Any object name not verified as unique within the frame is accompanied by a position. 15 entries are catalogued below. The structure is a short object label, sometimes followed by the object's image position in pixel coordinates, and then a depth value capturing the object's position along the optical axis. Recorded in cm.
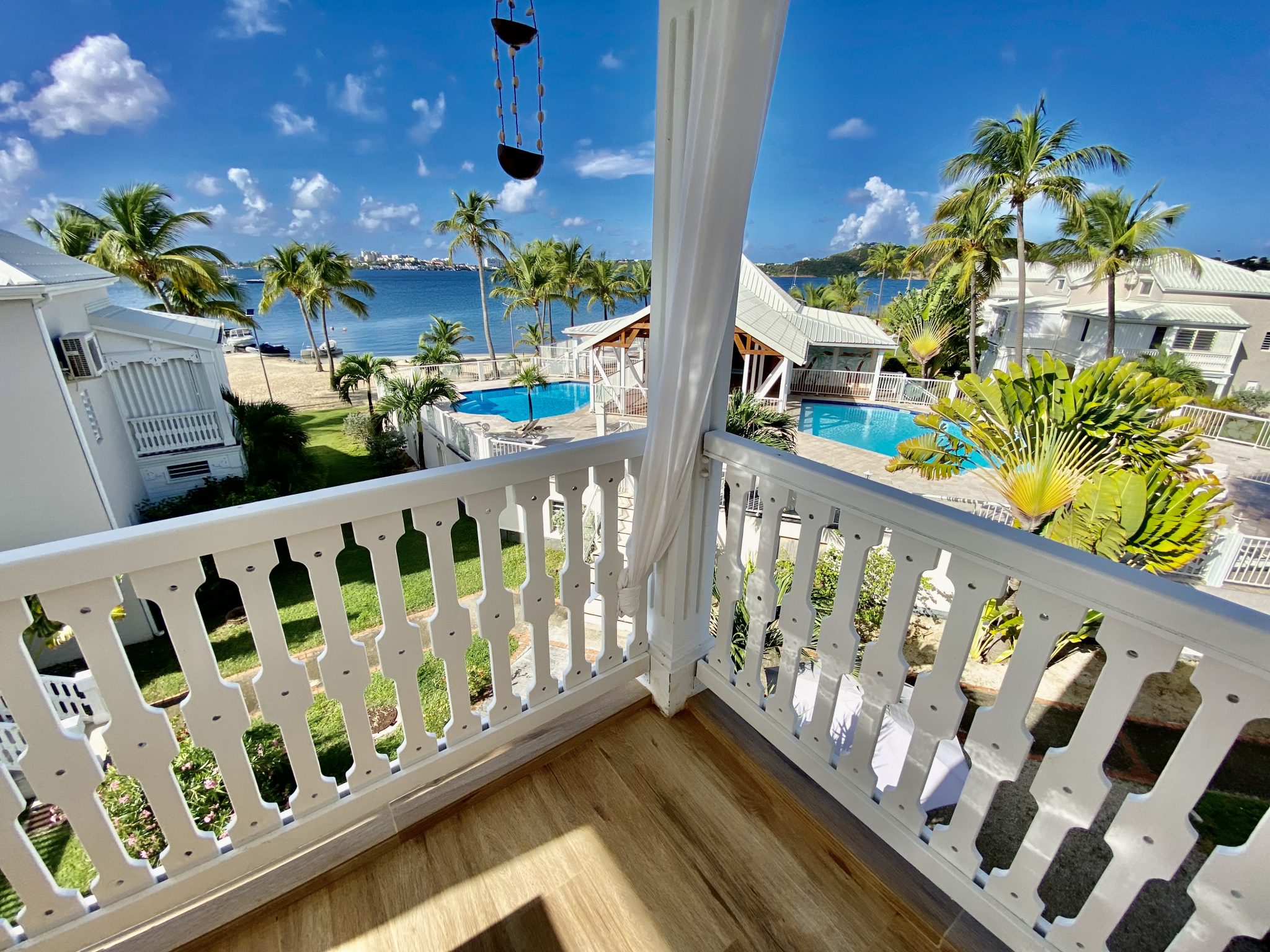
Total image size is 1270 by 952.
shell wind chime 125
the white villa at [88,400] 379
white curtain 86
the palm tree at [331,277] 1708
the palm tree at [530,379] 1216
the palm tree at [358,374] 1044
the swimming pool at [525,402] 1401
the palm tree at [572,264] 1923
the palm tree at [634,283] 1753
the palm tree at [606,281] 1947
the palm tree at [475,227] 1688
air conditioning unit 414
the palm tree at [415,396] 938
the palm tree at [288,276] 1664
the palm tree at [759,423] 616
